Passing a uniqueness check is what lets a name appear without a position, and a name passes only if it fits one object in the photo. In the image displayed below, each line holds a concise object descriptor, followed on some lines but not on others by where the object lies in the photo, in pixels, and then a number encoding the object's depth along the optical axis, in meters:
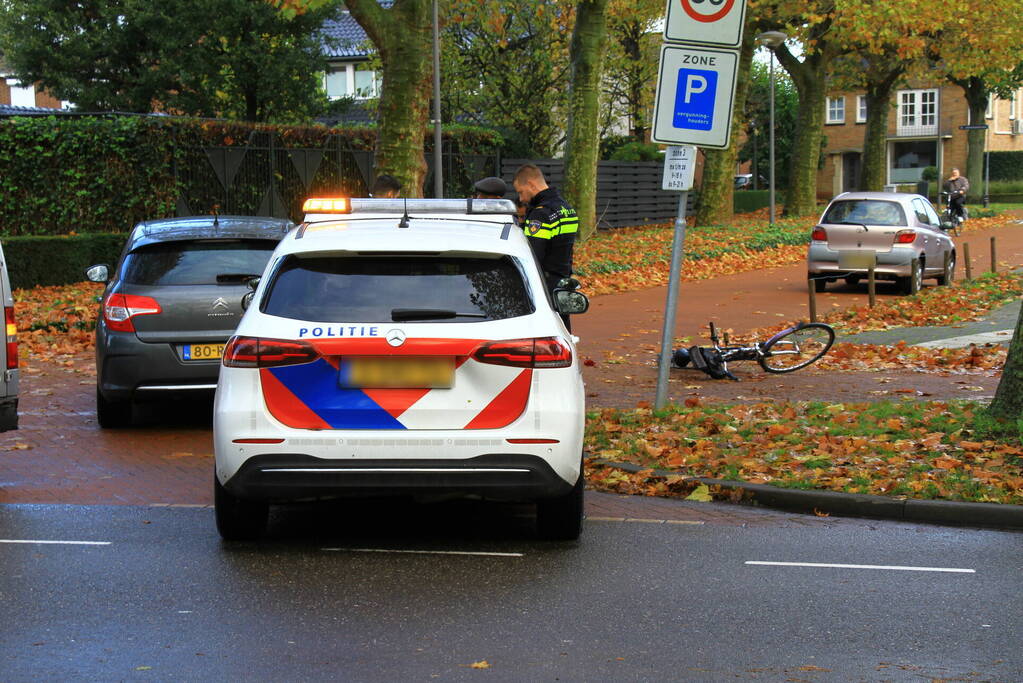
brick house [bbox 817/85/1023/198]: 78.25
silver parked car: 21.83
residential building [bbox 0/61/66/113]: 70.68
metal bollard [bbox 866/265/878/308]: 18.97
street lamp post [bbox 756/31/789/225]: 36.00
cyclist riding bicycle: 40.50
